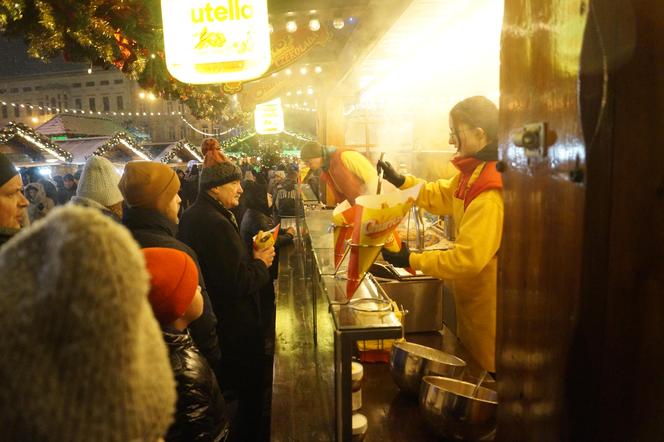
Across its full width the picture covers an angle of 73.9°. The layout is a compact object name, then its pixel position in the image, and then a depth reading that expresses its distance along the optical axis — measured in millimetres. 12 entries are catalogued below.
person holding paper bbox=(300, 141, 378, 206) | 4310
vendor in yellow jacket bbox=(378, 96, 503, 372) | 2467
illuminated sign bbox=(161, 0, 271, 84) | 3998
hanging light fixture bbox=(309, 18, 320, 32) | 5410
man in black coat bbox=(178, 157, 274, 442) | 3594
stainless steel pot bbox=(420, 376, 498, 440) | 1695
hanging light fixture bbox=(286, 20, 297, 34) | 5539
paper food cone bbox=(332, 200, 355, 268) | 2160
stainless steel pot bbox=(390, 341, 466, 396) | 2031
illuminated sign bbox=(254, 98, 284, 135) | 14055
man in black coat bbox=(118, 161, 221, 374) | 2887
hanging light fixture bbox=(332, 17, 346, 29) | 4969
